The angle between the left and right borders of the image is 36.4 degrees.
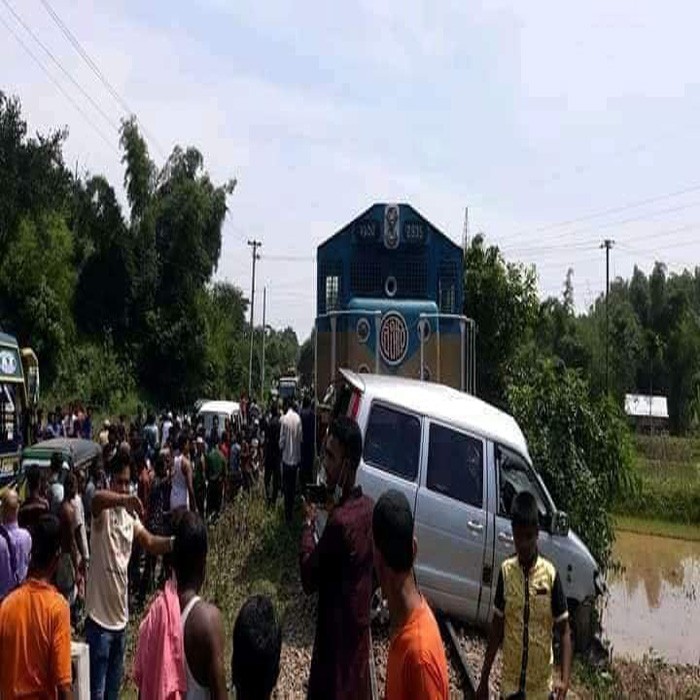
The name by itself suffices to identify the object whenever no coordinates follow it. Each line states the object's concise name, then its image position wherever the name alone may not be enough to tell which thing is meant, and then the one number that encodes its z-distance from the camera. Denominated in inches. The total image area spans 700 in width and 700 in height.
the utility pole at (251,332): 2503.7
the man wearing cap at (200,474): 592.8
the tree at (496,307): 1025.5
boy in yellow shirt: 216.8
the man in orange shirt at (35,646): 193.0
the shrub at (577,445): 633.6
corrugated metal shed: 2652.6
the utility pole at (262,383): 2724.9
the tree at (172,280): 1861.5
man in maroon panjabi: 202.2
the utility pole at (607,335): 2549.2
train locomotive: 545.6
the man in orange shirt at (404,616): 143.8
